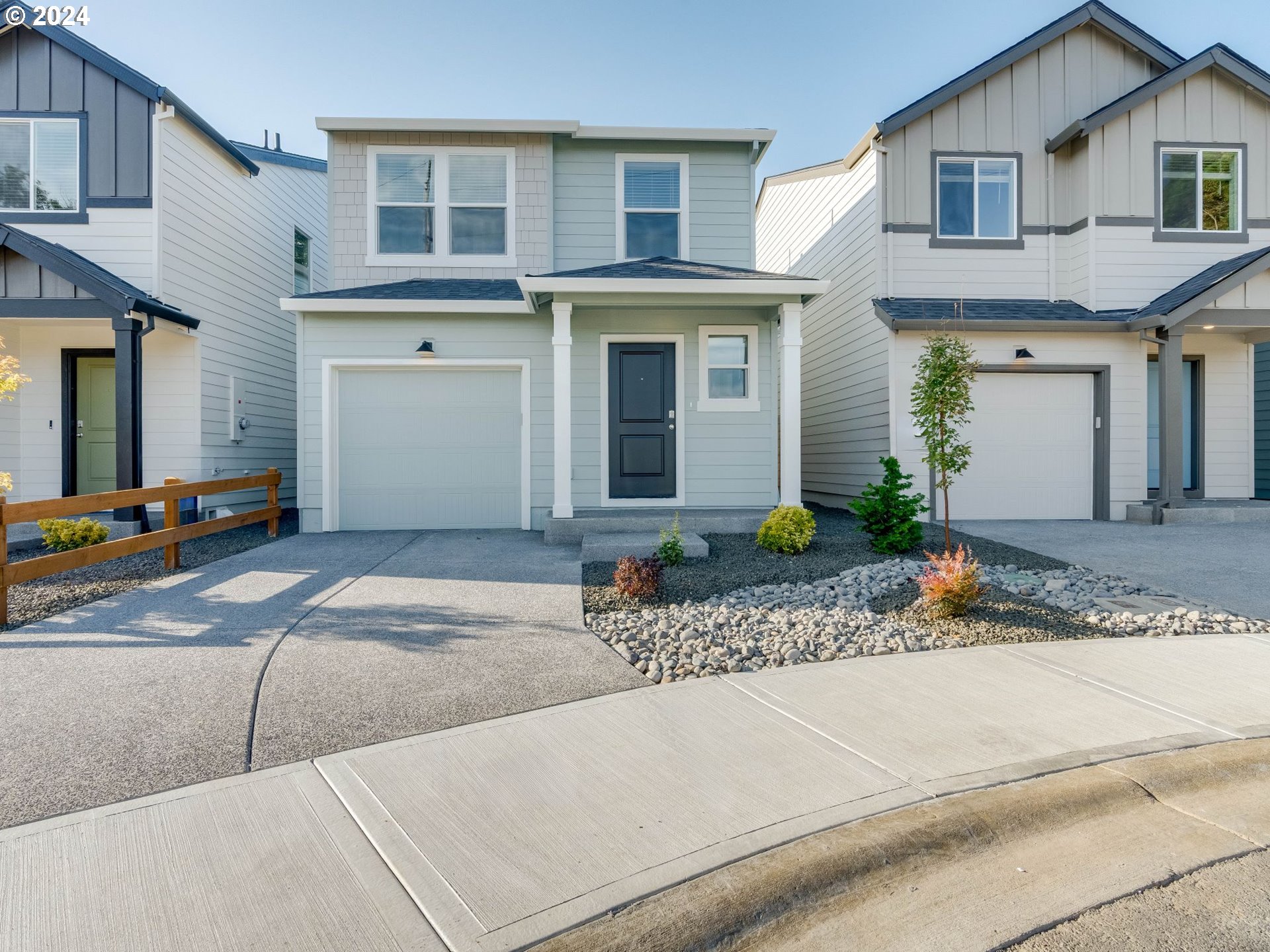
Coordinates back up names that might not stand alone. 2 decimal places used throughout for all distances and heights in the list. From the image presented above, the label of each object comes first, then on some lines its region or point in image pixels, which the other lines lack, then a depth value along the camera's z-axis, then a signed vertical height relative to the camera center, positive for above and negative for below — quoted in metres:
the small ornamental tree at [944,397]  6.96 +0.67
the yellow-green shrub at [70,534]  7.29 -0.61
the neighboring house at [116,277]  8.78 +2.45
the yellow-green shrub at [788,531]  7.55 -0.61
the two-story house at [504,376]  9.60 +1.22
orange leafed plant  5.12 -0.82
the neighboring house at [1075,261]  10.28 +2.97
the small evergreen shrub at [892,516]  7.55 -0.46
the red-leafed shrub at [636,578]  5.62 -0.81
